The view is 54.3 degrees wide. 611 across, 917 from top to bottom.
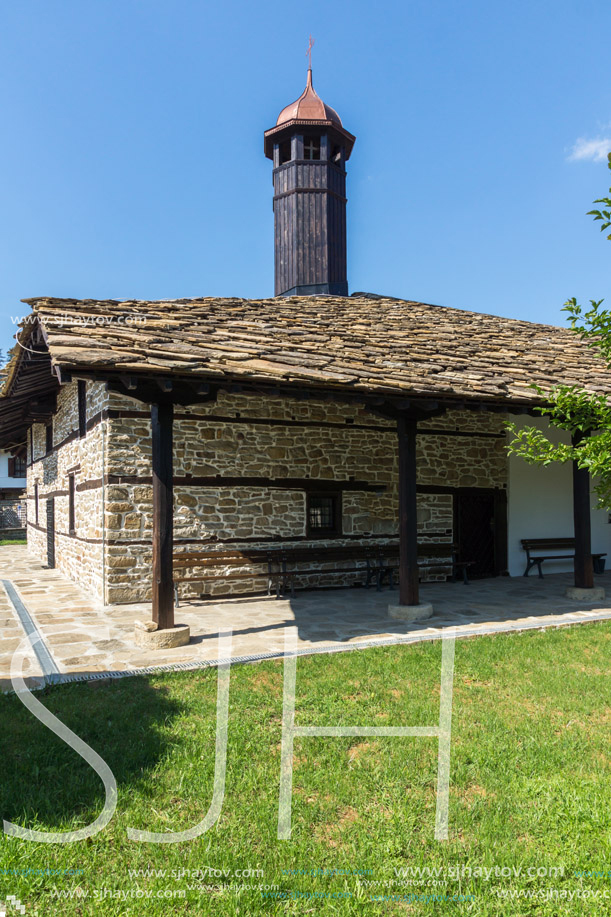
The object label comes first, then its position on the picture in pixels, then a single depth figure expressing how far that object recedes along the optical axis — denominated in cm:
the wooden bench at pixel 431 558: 948
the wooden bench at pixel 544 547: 1067
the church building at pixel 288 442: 606
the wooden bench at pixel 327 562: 880
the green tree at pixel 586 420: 299
